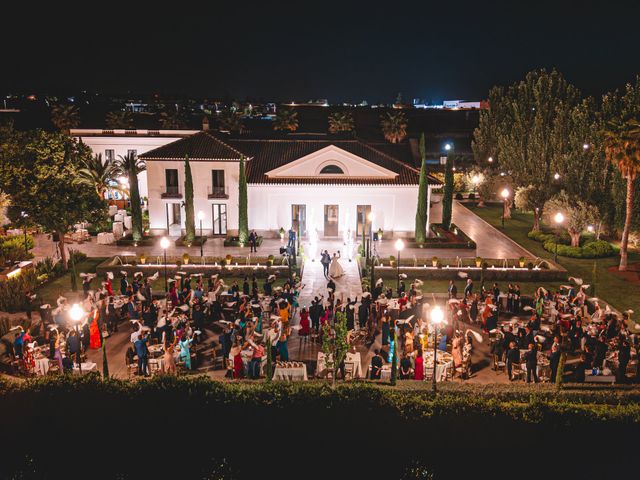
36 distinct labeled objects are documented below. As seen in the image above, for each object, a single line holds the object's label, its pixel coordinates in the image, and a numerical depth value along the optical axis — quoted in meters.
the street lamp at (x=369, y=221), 26.70
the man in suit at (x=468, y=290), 20.42
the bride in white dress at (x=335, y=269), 25.98
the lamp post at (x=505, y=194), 39.60
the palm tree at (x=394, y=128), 62.97
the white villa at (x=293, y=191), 34.72
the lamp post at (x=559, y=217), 25.64
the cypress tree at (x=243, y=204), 33.12
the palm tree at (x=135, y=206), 33.31
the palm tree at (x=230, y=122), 62.12
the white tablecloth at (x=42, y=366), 15.10
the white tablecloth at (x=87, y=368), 15.30
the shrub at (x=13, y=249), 27.68
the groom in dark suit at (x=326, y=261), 25.64
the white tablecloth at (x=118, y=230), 36.09
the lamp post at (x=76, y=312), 12.80
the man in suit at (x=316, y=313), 18.20
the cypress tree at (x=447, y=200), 36.16
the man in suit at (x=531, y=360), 14.41
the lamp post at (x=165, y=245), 22.62
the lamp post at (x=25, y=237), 27.42
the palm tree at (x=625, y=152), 26.00
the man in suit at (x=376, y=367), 14.44
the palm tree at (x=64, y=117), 57.31
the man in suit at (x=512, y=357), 15.06
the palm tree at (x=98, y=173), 35.10
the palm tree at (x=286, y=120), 64.44
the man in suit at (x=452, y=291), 21.19
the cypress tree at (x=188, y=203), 33.28
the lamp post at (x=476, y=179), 50.54
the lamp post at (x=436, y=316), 12.26
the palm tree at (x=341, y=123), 64.38
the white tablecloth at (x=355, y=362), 15.20
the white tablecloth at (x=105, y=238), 33.88
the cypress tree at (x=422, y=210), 33.16
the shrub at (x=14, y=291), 21.17
